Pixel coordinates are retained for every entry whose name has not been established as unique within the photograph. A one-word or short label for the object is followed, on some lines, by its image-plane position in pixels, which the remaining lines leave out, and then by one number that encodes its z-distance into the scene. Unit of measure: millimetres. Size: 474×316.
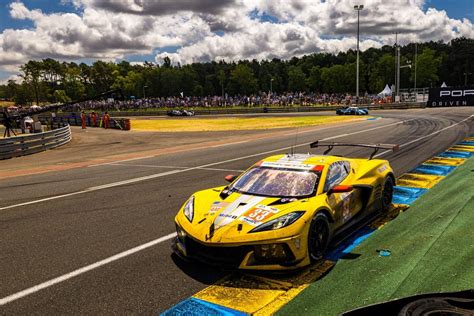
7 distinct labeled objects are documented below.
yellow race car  4570
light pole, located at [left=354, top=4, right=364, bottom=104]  55631
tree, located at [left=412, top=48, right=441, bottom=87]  102000
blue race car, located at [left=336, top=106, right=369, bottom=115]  45097
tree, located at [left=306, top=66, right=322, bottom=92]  146750
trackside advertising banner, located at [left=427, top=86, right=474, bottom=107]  50594
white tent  69975
